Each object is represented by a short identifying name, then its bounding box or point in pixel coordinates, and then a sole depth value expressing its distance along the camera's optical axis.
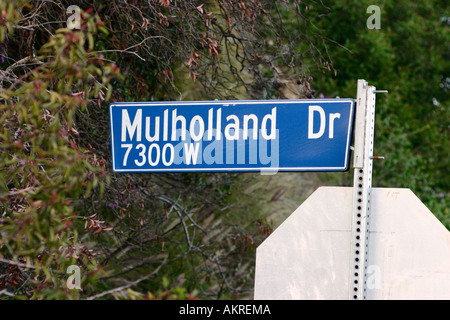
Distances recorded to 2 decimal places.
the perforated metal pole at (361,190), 5.63
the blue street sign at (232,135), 6.12
